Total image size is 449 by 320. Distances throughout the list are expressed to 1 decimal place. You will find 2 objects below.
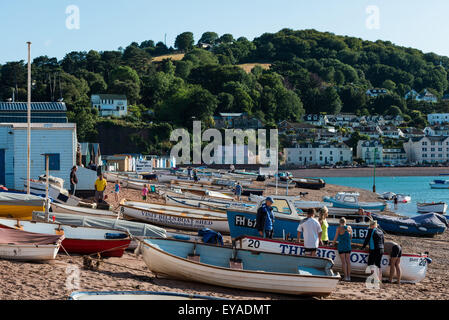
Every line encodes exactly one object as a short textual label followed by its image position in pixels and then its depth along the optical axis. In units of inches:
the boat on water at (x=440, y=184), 3405.5
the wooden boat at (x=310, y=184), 2691.2
